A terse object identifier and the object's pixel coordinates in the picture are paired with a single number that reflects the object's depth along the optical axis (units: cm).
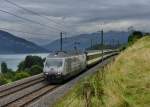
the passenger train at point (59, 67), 2202
